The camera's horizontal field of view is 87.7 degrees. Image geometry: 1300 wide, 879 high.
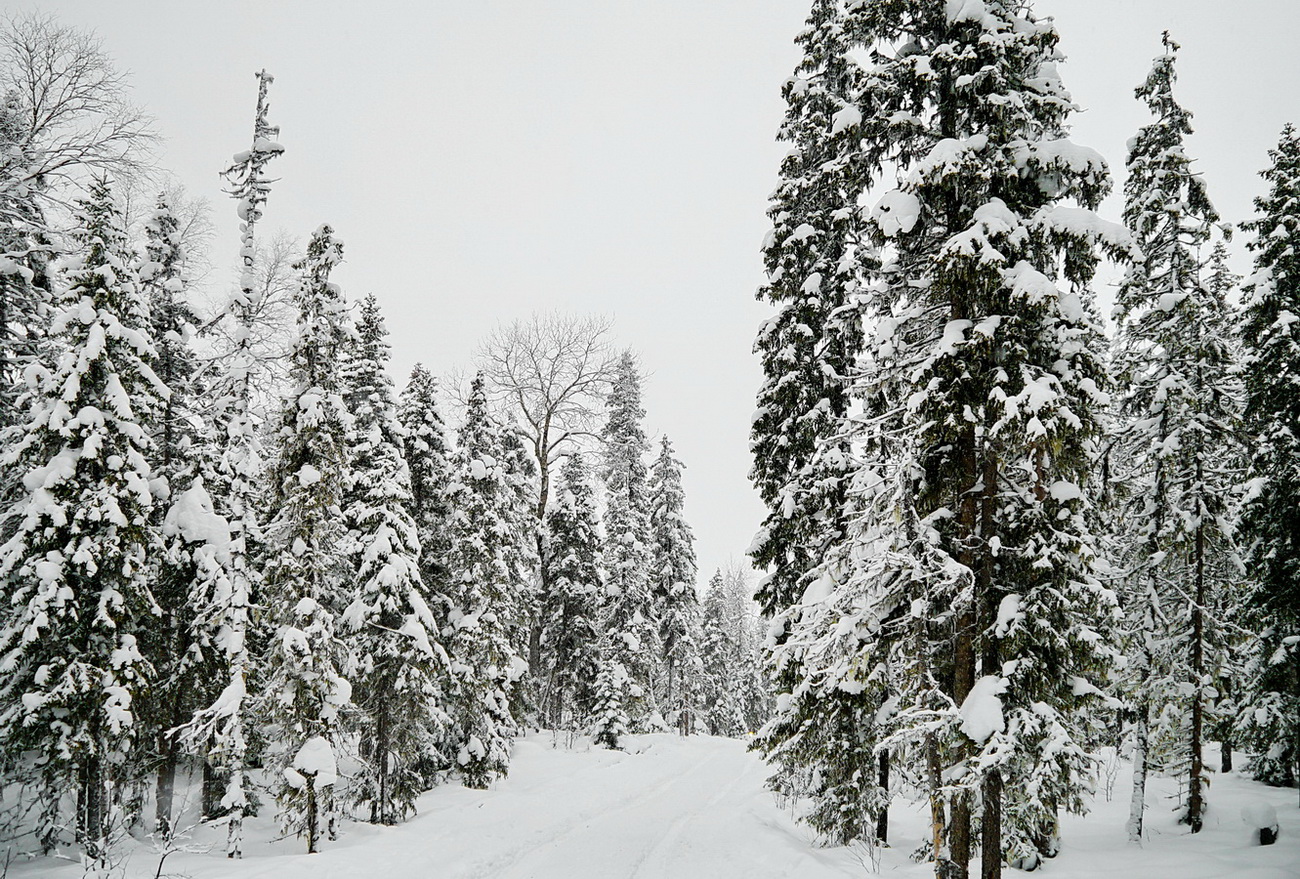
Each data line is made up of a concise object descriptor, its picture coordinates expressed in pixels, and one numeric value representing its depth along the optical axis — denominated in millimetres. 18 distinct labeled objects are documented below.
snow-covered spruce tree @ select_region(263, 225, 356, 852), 13820
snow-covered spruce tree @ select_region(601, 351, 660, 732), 34219
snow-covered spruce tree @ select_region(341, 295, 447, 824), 16938
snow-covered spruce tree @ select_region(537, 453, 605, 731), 34469
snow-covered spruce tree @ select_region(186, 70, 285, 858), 13594
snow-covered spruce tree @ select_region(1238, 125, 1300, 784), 15828
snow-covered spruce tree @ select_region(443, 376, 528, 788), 20828
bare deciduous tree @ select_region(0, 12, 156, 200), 13898
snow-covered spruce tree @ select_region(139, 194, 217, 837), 14891
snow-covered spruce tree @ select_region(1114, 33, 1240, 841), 16156
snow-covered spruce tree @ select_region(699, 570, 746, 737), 56344
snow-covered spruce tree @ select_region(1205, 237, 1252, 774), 17353
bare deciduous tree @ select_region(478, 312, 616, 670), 27547
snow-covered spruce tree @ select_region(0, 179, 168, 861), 12523
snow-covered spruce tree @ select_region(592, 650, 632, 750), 31953
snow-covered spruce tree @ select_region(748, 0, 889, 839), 13984
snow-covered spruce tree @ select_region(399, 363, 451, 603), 22062
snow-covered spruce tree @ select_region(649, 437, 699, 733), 38531
